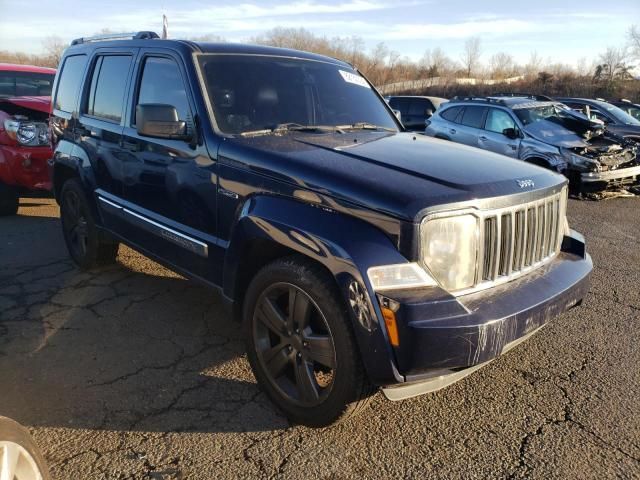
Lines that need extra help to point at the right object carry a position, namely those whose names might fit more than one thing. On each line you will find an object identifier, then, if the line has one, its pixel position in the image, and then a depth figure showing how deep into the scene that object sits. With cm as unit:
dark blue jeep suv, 229
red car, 647
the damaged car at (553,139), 884
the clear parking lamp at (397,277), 225
